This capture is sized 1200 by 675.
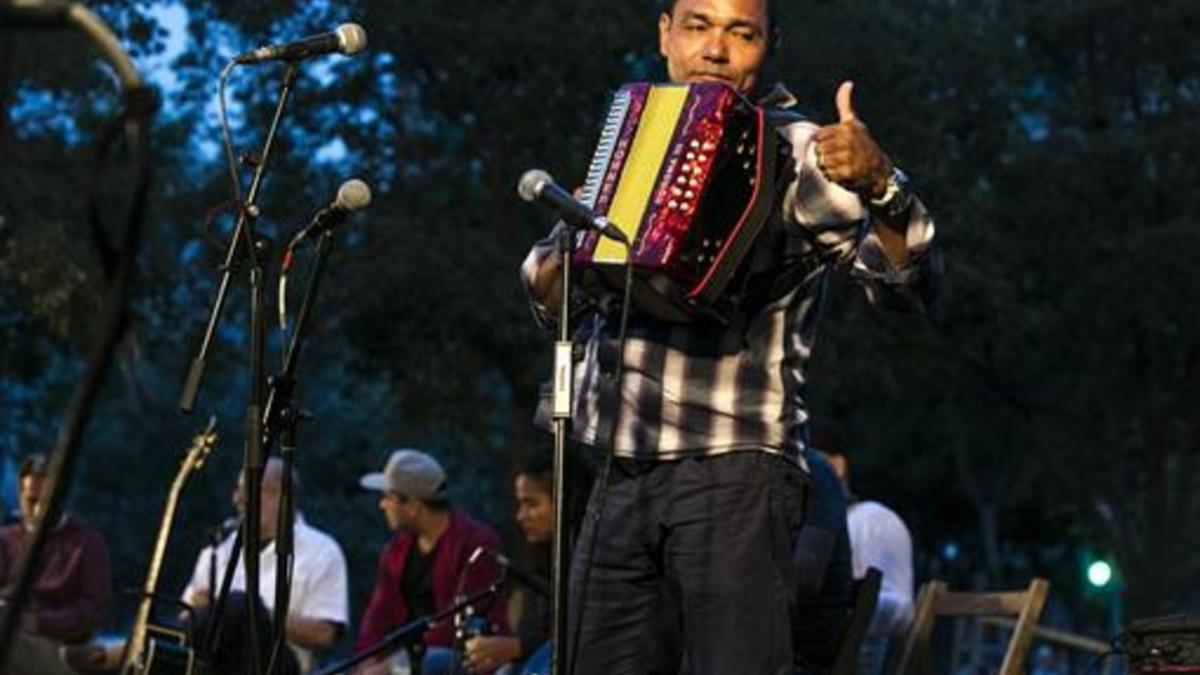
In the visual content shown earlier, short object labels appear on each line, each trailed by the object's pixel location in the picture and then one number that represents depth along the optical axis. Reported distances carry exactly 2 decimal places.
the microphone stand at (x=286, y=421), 4.93
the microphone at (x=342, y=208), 4.93
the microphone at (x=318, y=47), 5.01
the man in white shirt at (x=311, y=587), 9.82
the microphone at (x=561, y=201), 4.13
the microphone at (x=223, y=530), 8.84
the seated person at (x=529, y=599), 8.21
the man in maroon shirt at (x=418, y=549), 9.55
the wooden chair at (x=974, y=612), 7.34
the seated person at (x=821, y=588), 6.60
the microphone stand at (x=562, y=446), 4.14
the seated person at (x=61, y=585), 10.35
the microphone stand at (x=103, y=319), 2.31
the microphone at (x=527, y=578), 7.55
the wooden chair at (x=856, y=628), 6.62
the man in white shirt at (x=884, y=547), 8.89
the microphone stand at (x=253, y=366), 4.77
